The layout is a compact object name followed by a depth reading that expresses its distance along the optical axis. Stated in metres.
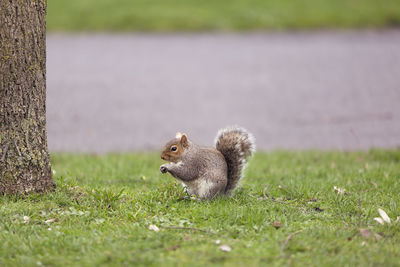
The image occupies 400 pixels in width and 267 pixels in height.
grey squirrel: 8.14
